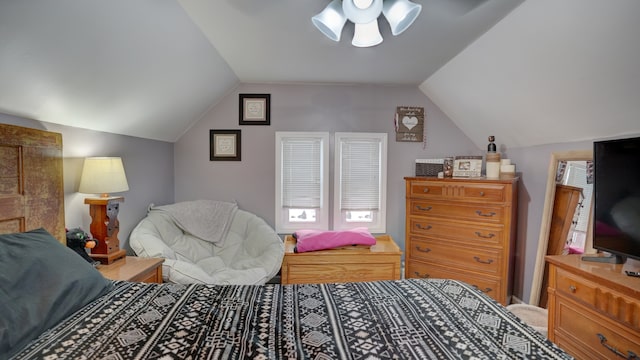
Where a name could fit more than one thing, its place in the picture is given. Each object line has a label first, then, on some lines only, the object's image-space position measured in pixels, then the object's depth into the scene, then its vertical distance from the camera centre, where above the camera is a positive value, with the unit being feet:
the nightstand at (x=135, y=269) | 5.98 -1.97
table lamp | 6.52 -0.58
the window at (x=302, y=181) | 11.28 -0.16
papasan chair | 7.70 -2.04
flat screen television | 5.16 -0.35
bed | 3.25 -1.86
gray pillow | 3.23 -1.39
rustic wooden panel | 4.93 -0.11
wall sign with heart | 11.34 +2.03
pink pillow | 9.64 -2.03
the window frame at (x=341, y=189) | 11.28 -0.38
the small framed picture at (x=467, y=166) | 9.33 +0.37
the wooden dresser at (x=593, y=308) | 4.63 -2.21
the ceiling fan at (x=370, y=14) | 5.26 +2.94
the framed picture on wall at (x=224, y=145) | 11.26 +1.16
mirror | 7.82 -1.22
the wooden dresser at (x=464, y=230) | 8.48 -1.57
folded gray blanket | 9.79 -1.37
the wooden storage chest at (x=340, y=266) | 9.45 -2.79
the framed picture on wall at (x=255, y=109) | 11.17 +2.49
